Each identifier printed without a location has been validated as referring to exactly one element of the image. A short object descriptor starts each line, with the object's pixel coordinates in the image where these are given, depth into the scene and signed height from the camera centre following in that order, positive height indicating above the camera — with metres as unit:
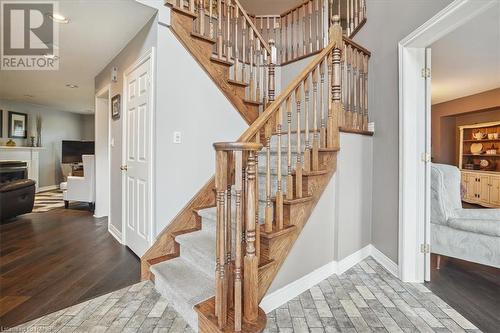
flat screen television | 7.67 +0.30
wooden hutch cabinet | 5.48 -0.02
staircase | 1.48 -0.18
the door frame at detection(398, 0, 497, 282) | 2.26 +0.00
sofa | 3.90 -0.63
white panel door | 2.48 +0.01
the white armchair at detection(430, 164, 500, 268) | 2.26 -0.59
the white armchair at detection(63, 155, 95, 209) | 4.86 -0.54
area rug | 5.06 -0.95
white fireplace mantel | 6.18 +0.09
